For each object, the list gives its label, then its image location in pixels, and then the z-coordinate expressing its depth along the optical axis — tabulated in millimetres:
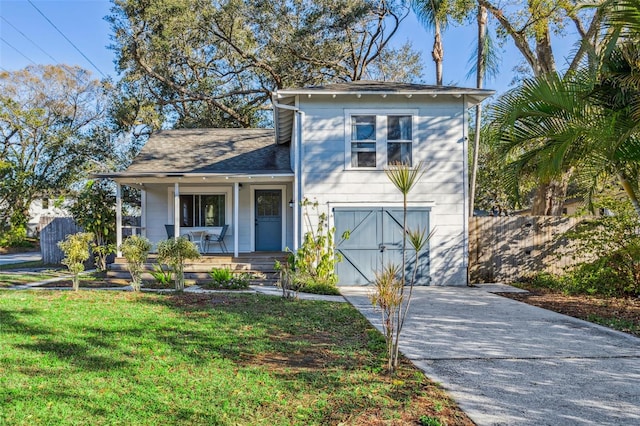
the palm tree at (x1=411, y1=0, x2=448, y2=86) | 14195
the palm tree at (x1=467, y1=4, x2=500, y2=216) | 14172
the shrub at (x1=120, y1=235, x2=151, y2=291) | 8703
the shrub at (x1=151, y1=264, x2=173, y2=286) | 9719
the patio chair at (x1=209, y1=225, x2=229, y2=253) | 12930
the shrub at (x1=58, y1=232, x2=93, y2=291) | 8617
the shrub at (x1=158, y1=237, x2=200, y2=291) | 8875
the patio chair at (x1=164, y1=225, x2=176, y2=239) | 12750
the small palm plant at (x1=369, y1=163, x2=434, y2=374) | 4066
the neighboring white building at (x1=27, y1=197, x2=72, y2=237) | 27834
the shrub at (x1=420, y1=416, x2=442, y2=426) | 3037
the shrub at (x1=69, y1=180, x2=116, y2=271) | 12953
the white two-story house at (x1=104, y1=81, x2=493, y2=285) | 10977
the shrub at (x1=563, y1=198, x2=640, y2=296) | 8906
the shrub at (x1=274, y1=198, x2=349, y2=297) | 9664
